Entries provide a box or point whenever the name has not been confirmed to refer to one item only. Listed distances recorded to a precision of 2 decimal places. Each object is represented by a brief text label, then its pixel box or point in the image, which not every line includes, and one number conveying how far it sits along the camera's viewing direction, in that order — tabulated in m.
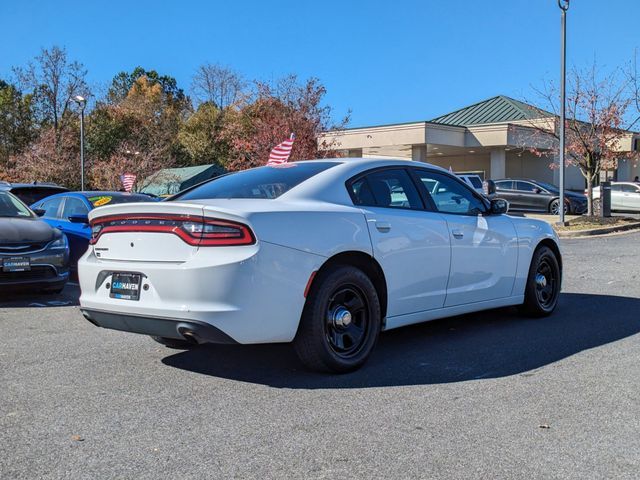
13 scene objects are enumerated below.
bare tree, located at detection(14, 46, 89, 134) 37.97
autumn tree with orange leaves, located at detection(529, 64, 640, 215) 22.05
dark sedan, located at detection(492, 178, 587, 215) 26.19
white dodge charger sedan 4.32
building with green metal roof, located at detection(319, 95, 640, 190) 31.28
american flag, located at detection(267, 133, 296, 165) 18.08
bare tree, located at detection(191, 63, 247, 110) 56.78
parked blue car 10.38
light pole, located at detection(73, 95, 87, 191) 25.90
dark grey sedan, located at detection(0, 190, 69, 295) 8.17
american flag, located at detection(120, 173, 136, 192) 23.36
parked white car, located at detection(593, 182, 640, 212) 27.84
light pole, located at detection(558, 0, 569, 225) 19.80
